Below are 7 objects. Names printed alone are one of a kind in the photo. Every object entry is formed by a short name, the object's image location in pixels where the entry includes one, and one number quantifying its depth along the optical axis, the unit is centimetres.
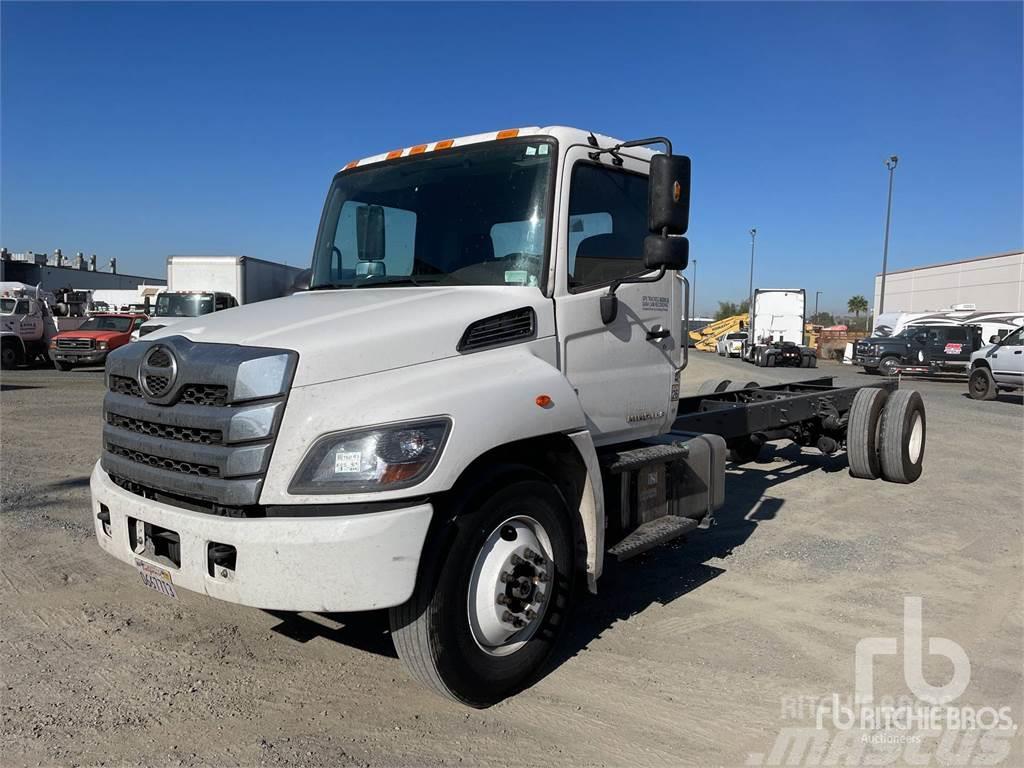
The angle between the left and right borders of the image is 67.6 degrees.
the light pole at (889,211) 3794
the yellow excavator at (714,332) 5140
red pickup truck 2288
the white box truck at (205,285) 2212
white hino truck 298
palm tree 9300
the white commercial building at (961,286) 4647
